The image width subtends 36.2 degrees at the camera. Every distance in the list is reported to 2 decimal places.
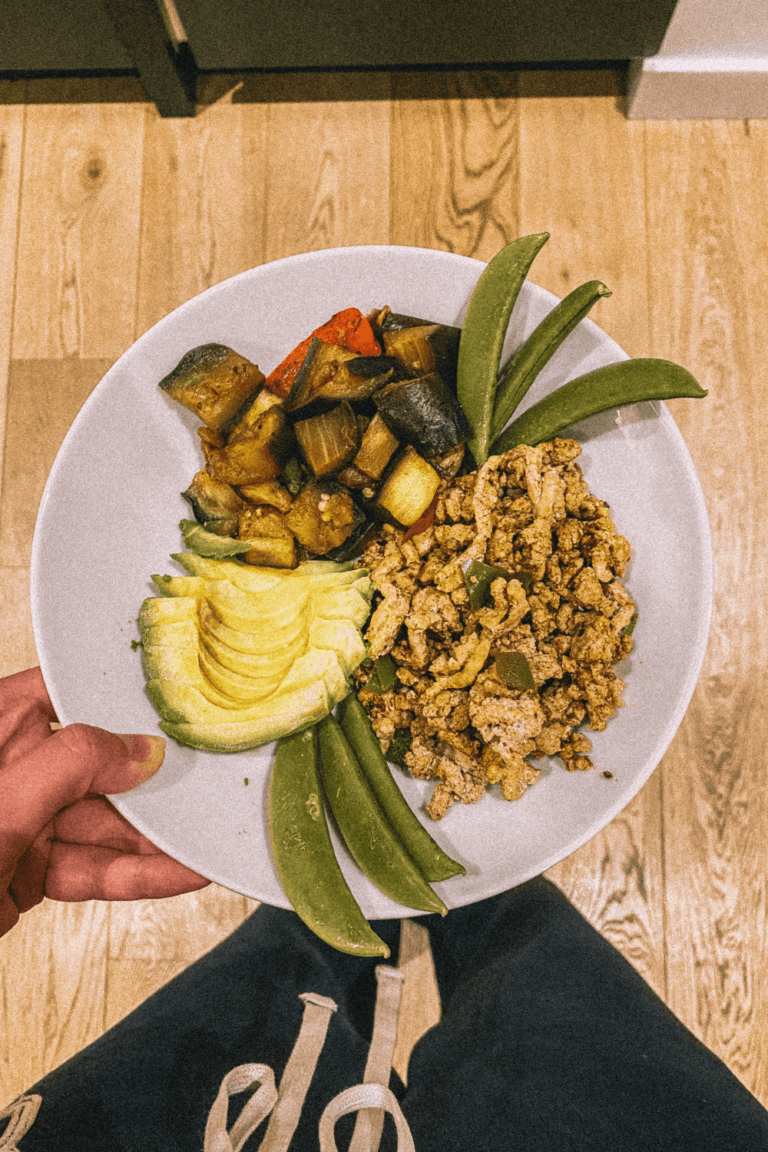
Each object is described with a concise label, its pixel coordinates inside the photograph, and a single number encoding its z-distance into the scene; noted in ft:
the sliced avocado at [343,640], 1.52
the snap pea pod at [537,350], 1.50
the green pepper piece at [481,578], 1.51
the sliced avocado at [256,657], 1.54
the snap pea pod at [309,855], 1.44
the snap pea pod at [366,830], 1.45
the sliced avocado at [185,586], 1.57
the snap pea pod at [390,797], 1.48
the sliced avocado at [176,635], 1.53
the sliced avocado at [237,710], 1.49
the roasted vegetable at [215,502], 1.56
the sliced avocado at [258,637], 1.54
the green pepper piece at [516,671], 1.48
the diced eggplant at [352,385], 1.50
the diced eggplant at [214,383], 1.54
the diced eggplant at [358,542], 1.57
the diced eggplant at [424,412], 1.49
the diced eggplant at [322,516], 1.53
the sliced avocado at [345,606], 1.54
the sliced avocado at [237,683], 1.52
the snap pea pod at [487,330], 1.50
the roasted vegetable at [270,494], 1.55
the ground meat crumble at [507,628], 1.50
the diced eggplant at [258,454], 1.50
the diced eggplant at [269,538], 1.55
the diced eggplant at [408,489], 1.53
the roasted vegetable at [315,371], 1.52
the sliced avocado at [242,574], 1.56
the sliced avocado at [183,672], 1.52
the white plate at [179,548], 1.52
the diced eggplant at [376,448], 1.51
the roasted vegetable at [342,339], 1.55
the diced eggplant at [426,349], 1.52
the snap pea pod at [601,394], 1.49
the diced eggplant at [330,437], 1.49
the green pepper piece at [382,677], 1.54
